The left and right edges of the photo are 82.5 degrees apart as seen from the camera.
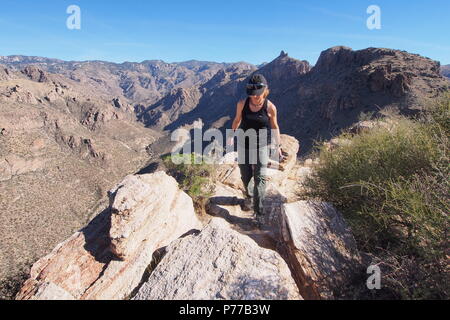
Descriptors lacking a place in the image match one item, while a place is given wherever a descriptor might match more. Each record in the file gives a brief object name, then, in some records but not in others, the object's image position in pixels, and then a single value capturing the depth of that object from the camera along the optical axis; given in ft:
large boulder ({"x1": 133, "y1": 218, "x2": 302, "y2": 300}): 8.83
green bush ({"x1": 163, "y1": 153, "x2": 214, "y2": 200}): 21.47
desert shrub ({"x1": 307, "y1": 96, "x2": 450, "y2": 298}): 8.50
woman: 13.89
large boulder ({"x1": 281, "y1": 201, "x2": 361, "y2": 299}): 9.64
